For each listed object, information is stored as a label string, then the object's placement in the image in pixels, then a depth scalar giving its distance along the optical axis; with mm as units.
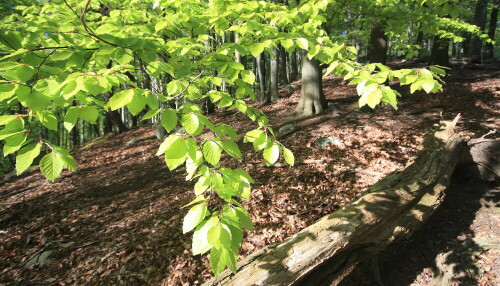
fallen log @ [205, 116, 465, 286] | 2451
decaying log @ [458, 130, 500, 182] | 4355
